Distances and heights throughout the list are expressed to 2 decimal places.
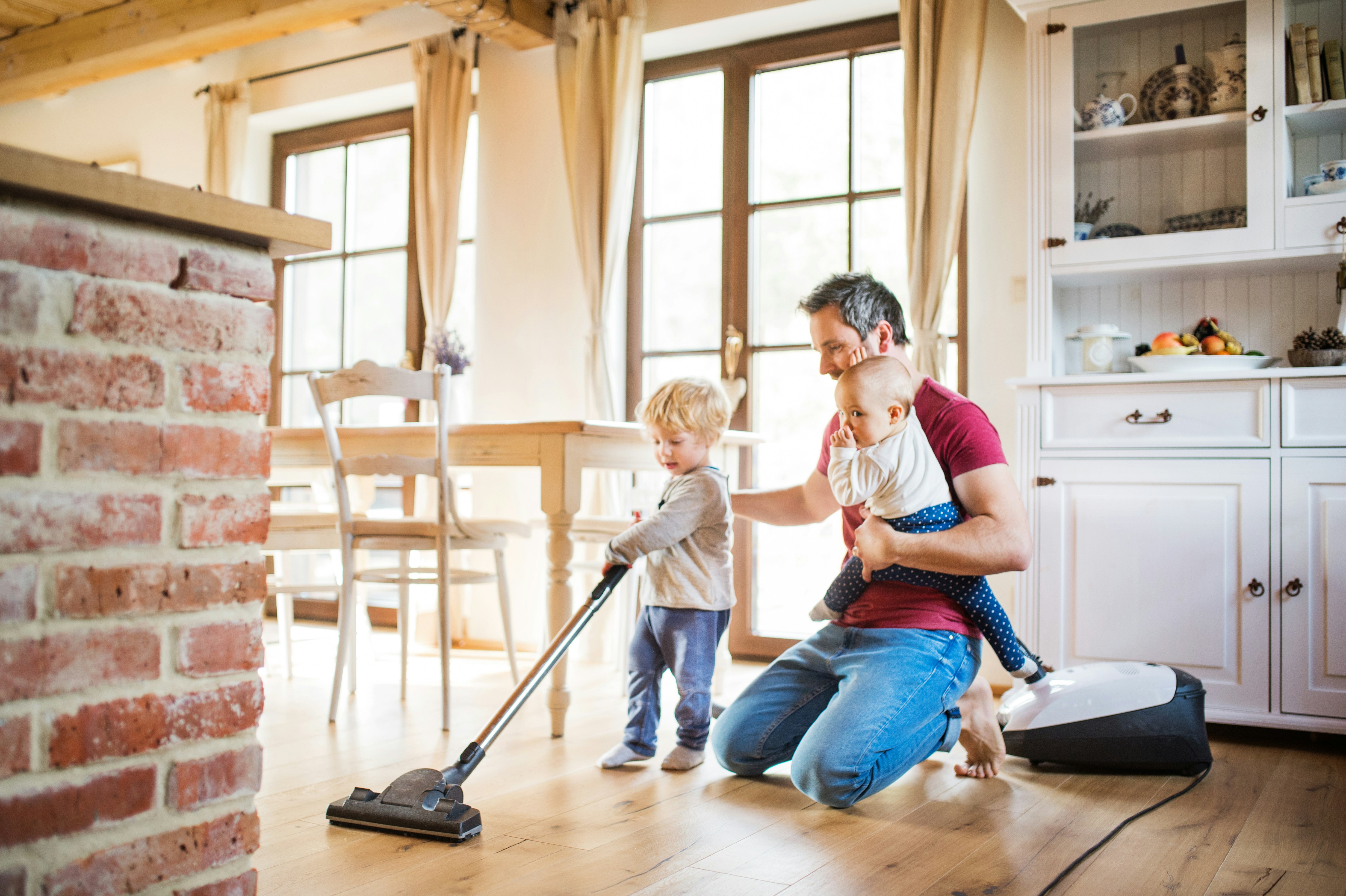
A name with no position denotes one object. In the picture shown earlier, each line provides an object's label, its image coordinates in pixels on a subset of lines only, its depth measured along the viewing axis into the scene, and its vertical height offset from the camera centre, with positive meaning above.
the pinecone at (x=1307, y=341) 2.62 +0.32
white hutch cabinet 2.52 +0.18
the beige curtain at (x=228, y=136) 4.91 +1.49
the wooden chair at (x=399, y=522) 2.70 -0.13
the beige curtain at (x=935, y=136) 3.27 +1.01
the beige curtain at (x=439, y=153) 4.32 +1.26
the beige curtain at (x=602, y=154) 3.88 +1.13
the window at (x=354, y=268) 4.66 +0.89
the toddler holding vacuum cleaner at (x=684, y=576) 2.31 -0.23
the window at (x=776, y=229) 3.70 +0.85
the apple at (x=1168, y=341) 2.80 +0.34
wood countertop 0.83 +0.22
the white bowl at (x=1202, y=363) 2.71 +0.28
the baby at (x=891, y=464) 1.95 +0.01
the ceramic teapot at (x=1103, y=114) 2.98 +0.98
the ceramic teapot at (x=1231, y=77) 2.84 +1.04
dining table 2.63 +0.04
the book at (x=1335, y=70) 2.72 +1.01
